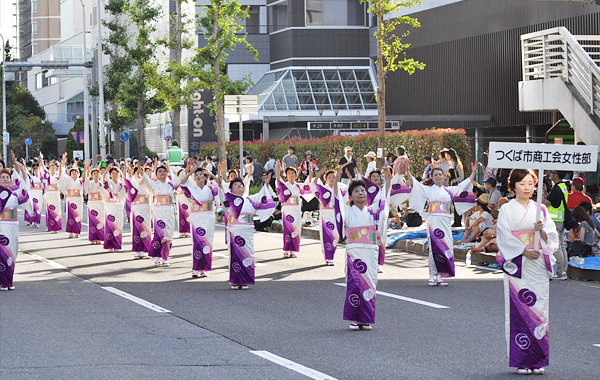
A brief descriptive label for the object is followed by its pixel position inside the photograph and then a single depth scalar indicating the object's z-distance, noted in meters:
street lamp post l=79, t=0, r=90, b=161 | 50.59
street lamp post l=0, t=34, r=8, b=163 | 73.06
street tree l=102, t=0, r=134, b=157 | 49.44
